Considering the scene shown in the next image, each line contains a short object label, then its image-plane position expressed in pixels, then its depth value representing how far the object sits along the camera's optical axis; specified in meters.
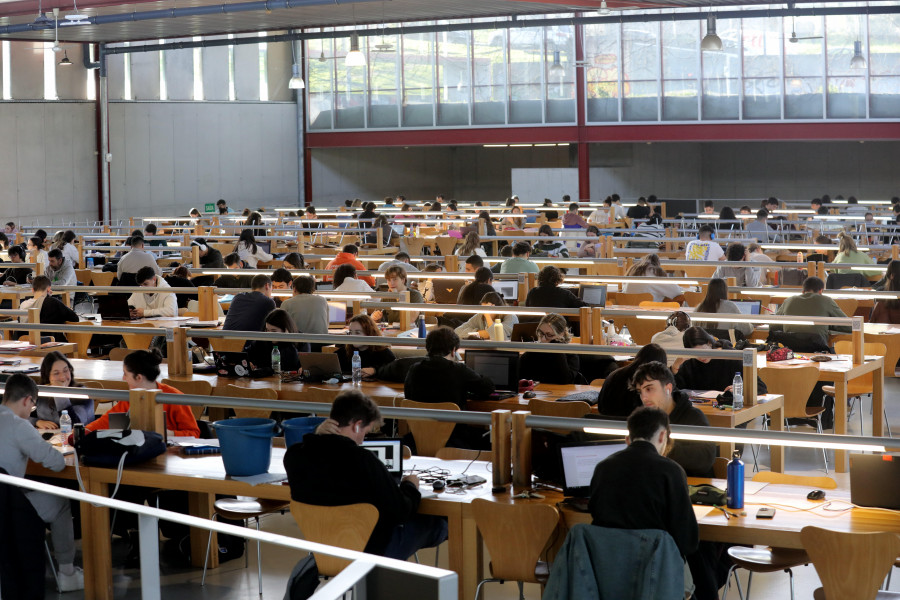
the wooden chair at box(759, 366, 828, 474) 6.58
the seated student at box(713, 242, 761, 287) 10.82
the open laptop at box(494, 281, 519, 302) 9.25
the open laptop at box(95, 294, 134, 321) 9.62
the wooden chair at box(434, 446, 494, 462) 4.87
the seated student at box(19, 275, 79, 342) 8.71
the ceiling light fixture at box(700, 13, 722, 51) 13.79
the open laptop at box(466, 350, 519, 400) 6.45
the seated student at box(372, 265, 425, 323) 8.85
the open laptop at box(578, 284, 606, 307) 9.33
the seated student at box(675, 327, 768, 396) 6.39
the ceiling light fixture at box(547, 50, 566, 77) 20.27
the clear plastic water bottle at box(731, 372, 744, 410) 5.78
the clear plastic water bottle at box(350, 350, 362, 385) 6.73
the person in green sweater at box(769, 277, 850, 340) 8.04
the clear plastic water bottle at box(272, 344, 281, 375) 7.03
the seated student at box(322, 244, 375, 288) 10.47
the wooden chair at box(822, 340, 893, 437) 7.22
